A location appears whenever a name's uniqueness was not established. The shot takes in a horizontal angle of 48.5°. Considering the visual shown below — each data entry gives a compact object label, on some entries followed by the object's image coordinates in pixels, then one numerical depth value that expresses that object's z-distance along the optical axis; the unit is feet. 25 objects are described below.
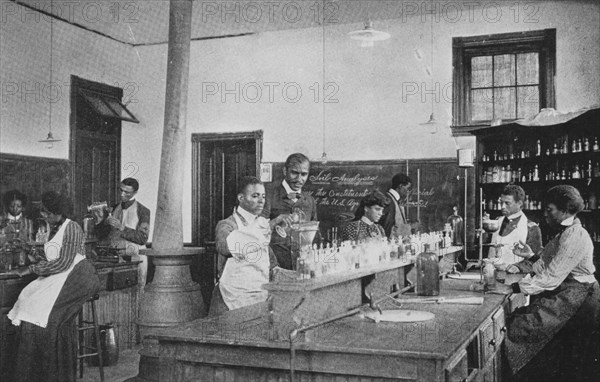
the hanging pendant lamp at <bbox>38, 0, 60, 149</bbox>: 27.07
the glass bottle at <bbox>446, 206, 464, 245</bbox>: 25.26
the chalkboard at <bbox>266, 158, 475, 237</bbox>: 27.17
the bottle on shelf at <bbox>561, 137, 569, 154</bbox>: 24.26
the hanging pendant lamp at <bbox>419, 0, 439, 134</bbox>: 27.32
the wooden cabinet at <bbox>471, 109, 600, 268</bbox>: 23.53
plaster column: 19.43
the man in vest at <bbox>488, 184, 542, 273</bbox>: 21.09
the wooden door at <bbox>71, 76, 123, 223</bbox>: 29.19
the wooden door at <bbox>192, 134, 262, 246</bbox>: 31.78
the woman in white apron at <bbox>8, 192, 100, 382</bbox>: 15.80
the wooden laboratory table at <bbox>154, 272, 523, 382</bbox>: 8.98
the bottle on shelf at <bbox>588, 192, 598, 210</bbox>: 23.18
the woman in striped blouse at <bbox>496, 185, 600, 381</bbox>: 14.75
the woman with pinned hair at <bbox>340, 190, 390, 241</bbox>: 19.85
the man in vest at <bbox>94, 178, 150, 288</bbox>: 23.75
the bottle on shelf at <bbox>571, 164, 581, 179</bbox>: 23.85
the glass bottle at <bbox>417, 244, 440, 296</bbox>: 14.47
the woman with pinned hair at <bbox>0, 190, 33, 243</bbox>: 24.29
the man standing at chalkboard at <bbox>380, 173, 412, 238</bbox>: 22.79
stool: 18.83
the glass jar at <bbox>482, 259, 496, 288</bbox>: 15.40
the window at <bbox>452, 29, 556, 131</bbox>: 26.27
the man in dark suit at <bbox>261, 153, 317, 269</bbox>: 19.16
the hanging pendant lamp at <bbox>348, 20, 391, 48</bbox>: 23.06
